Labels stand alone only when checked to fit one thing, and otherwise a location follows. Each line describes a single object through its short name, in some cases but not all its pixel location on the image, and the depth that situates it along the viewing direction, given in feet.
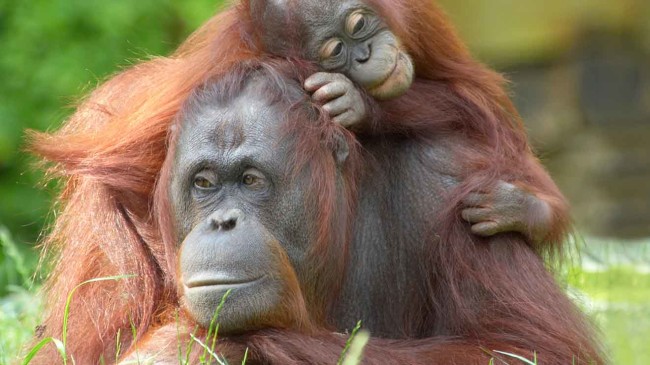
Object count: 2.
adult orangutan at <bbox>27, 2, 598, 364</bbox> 26.45
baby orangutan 26.18
